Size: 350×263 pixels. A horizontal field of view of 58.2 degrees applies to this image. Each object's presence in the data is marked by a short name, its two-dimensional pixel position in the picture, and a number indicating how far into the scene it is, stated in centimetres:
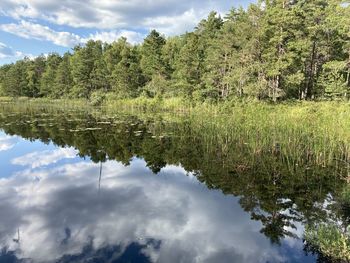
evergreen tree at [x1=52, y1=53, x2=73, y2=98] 6031
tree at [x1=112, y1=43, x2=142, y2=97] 4690
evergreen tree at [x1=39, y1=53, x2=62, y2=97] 6325
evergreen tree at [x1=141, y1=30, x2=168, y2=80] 4197
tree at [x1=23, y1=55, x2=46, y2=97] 6806
